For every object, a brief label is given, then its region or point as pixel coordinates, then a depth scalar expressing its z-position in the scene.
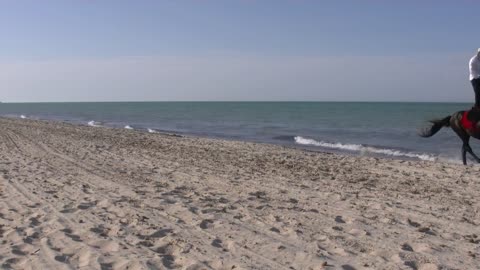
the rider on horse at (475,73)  10.42
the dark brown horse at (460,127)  11.28
